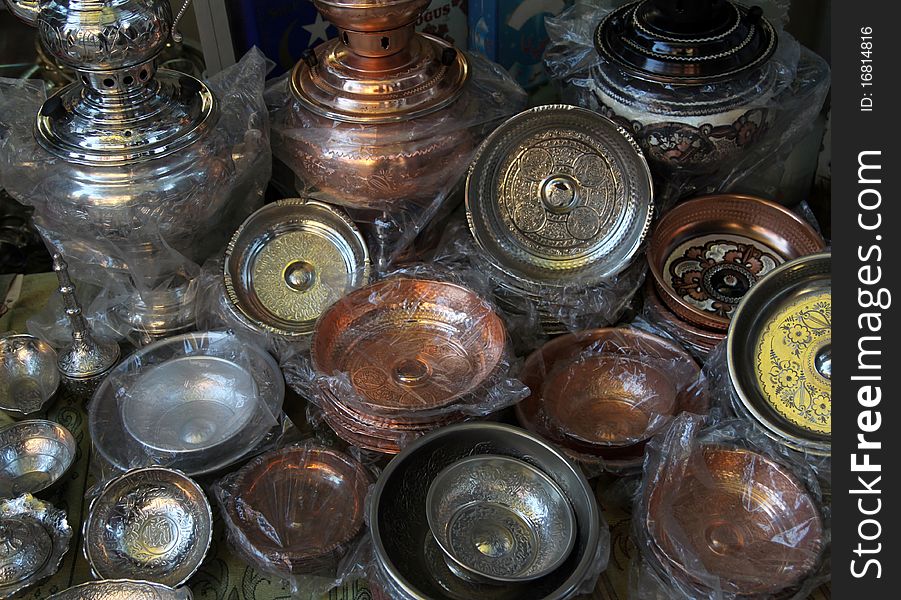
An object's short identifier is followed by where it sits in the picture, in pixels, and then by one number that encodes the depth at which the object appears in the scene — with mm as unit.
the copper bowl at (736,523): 1190
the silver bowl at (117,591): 1225
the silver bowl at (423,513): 1147
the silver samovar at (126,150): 1404
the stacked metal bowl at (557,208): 1629
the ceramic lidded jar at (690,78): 1527
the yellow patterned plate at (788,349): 1357
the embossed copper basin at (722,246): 1668
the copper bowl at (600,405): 1355
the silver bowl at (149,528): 1287
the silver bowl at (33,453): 1448
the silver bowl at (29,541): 1289
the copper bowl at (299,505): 1260
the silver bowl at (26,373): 1571
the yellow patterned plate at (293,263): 1617
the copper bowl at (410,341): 1443
